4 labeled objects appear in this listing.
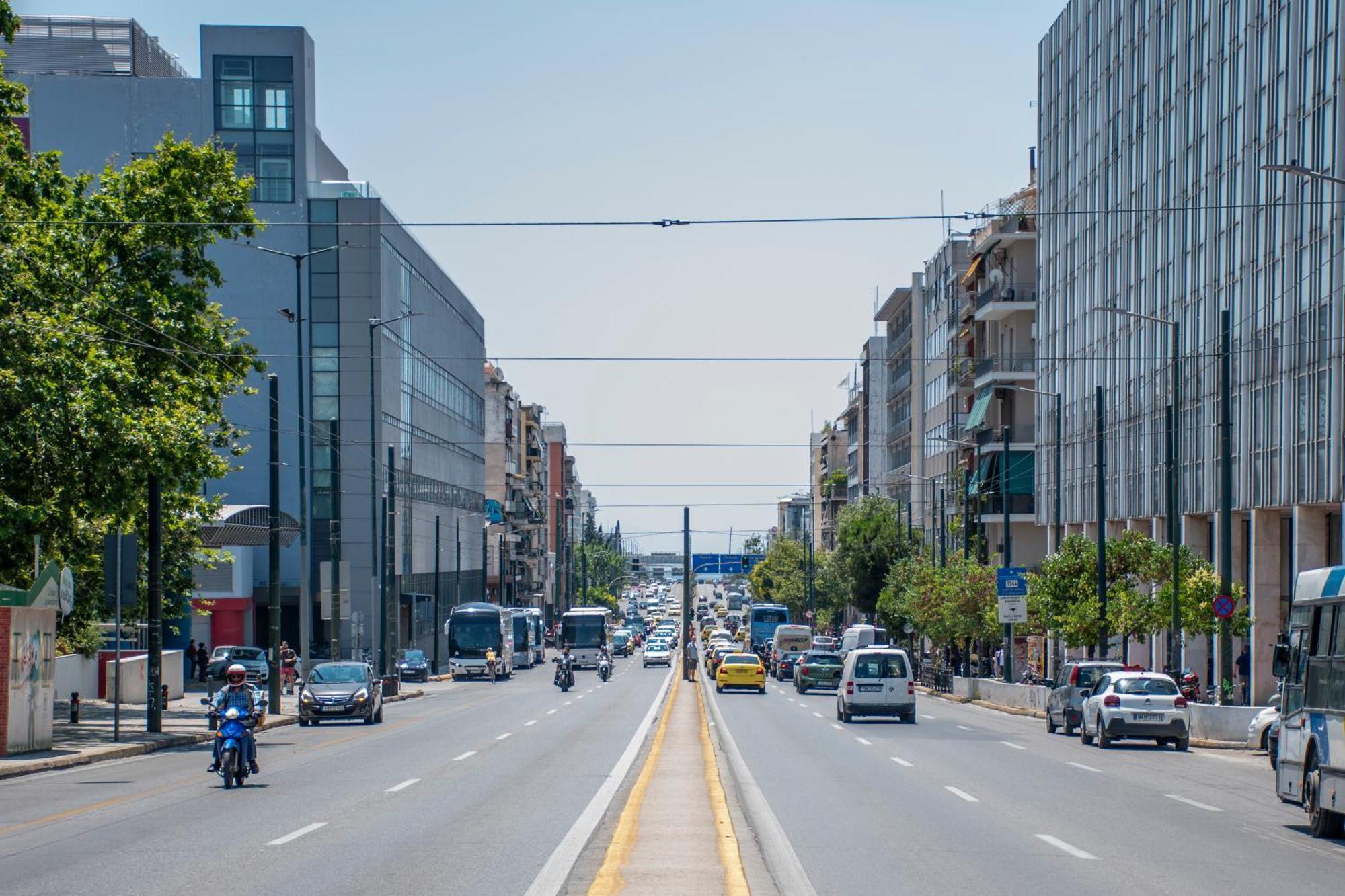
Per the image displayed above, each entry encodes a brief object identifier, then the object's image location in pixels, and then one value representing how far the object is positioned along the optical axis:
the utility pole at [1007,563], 60.75
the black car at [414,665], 84.38
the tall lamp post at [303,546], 51.53
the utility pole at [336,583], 56.34
